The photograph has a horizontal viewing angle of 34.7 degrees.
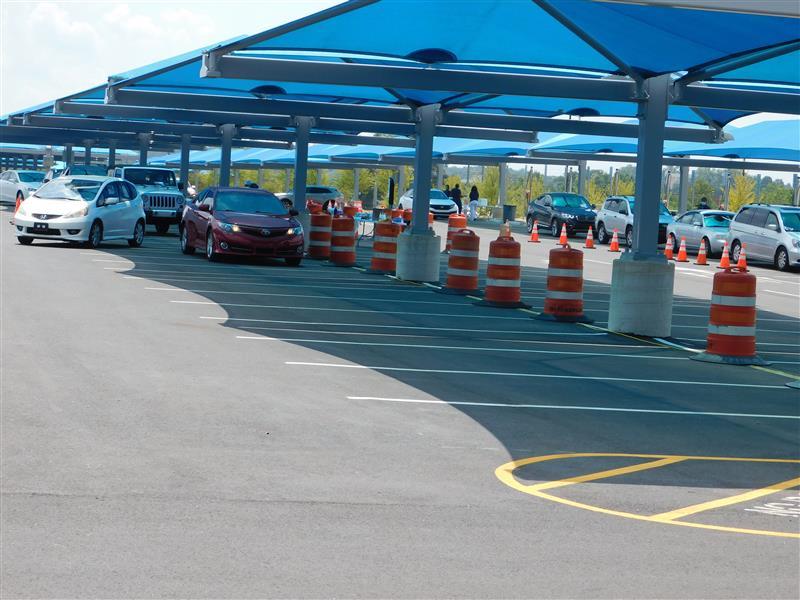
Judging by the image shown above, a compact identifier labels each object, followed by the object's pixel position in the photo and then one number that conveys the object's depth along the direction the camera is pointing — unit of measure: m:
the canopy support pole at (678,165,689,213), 55.75
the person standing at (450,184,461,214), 58.97
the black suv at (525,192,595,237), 50.28
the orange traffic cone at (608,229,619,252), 41.27
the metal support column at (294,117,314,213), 34.69
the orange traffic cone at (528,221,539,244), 45.19
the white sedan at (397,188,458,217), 61.50
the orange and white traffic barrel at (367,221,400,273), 27.27
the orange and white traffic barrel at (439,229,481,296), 22.45
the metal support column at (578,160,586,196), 60.10
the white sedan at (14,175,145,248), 29.61
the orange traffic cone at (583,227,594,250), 43.06
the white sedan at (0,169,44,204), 51.75
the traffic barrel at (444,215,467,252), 37.38
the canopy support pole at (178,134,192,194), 52.12
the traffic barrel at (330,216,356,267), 29.23
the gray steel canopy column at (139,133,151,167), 58.22
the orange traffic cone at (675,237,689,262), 37.97
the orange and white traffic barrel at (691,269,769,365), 15.35
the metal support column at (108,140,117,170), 66.76
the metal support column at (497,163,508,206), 73.81
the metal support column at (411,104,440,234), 26.00
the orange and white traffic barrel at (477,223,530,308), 20.36
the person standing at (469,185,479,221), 66.62
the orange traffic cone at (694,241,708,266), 36.94
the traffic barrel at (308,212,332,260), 31.81
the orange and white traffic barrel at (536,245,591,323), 18.67
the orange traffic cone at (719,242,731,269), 31.13
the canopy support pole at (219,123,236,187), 42.68
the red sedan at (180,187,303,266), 27.62
